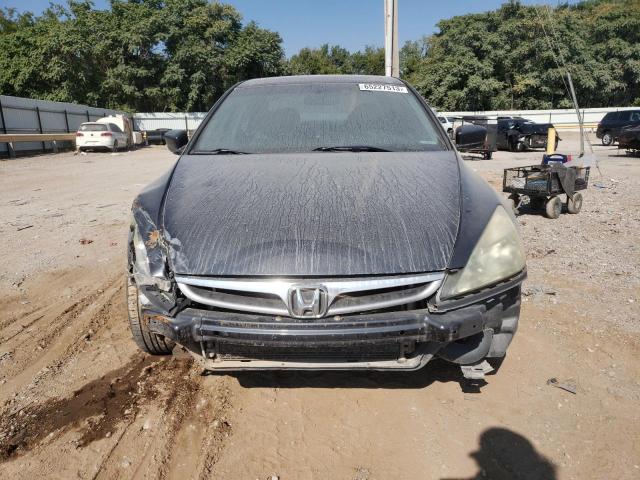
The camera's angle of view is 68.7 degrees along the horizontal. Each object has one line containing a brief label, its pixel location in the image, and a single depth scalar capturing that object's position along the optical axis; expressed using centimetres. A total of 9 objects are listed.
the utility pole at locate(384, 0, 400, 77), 971
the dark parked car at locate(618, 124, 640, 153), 1587
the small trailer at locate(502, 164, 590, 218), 627
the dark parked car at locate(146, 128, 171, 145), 3053
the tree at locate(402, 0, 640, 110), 4119
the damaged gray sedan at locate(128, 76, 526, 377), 183
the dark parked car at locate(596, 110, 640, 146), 2103
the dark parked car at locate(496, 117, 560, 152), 1889
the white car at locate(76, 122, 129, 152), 2147
